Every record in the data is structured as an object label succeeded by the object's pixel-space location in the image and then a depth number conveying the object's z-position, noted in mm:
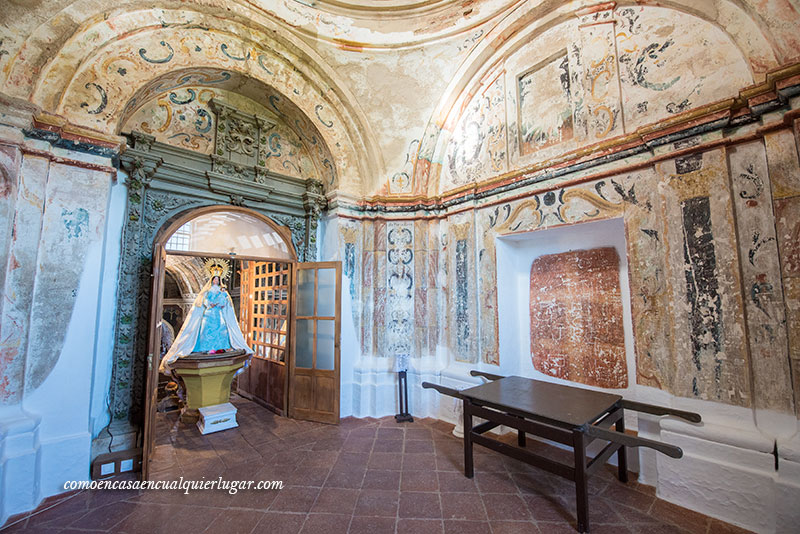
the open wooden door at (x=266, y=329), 5527
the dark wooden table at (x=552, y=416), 2551
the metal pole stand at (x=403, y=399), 4965
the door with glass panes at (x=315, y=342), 4898
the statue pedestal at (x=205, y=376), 4707
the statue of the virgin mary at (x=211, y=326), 4973
